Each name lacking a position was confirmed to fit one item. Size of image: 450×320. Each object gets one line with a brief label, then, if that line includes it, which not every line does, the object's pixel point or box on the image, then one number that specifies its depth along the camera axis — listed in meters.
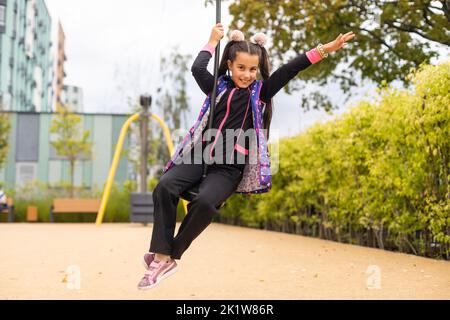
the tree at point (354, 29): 13.53
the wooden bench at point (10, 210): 19.53
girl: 3.88
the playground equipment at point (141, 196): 16.17
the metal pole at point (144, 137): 16.61
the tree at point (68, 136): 25.42
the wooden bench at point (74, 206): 19.53
